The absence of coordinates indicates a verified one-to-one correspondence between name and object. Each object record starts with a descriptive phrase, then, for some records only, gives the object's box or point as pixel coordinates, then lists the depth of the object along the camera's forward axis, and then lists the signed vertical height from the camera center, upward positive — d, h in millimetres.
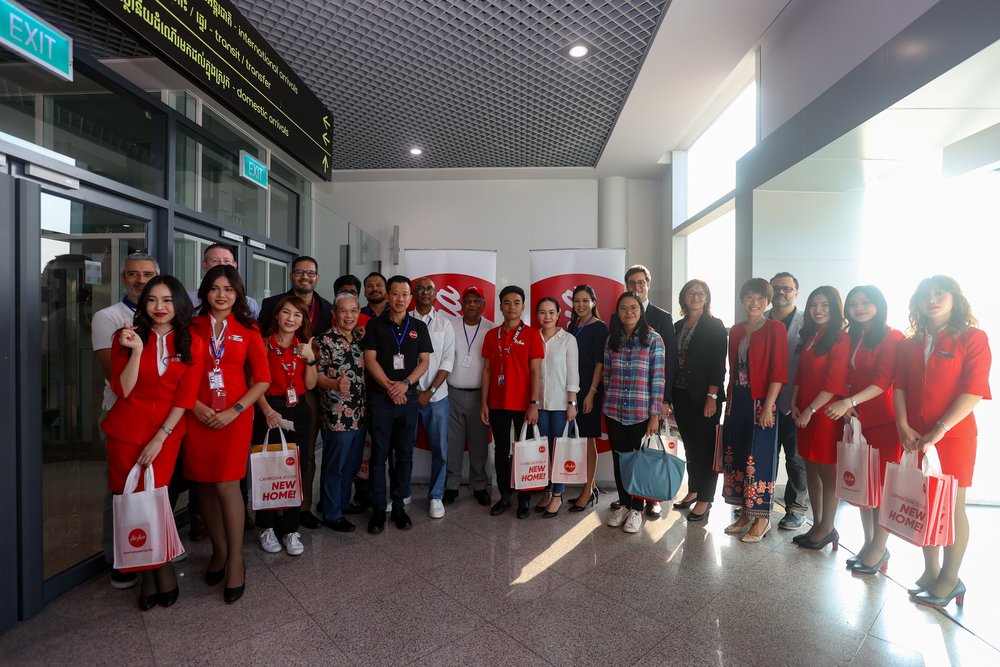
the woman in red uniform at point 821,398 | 2846 -346
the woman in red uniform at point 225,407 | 2332 -345
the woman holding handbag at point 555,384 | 3496 -333
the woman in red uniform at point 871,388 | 2631 -260
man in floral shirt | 3098 -441
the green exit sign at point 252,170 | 3879 +1278
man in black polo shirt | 3188 -306
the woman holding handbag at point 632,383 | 3234 -304
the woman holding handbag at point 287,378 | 2836 -257
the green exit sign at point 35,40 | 1966 +1190
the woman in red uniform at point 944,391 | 2273 -237
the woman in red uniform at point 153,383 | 2164 -221
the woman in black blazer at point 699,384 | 3352 -318
